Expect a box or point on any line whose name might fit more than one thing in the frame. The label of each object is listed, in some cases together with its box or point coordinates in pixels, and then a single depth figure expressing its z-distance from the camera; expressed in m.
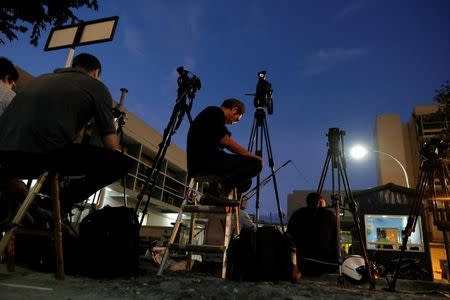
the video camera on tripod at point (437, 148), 3.70
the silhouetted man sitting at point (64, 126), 2.31
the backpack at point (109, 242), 2.75
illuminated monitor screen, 10.45
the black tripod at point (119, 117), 4.93
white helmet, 4.42
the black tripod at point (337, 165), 4.00
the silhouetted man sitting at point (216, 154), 3.21
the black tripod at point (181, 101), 4.15
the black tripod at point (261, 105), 4.26
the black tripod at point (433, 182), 3.61
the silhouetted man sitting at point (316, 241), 4.23
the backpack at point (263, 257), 2.93
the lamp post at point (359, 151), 13.25
